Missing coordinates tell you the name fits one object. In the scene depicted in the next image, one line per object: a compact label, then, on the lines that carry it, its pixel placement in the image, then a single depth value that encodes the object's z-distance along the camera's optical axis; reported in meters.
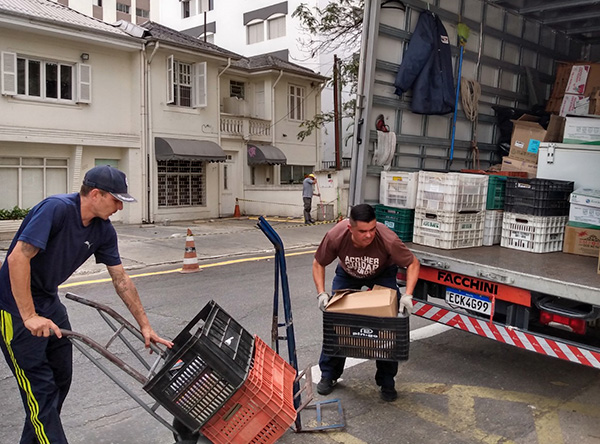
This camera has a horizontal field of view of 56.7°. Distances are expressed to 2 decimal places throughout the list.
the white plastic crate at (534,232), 5.00
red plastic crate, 2.76
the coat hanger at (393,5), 5.44
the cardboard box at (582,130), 5.71
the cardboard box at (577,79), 7.54
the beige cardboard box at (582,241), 4.95
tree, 17.47
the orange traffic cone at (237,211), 21.19
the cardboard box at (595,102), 6.66
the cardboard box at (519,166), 6.43
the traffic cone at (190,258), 9.90
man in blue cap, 2.87
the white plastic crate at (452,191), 4.93
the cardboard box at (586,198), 4.84
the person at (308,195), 18.61
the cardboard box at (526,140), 6.53
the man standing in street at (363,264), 4.20
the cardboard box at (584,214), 4.85
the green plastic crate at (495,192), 5.18
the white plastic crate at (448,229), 4.97
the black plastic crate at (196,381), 2.65
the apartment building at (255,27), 32.62
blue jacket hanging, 5.70
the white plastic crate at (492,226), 5.31
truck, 4.03
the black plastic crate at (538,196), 4.89
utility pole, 20.38
